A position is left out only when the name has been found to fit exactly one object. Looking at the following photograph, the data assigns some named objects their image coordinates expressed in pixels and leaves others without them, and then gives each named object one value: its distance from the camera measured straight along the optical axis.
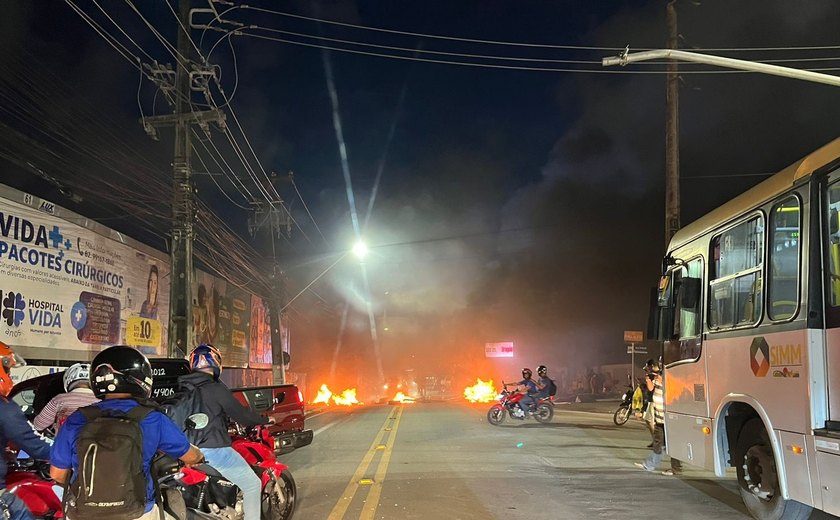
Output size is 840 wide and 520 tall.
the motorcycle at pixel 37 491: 4.23
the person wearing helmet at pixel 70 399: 5.12
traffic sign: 19.30
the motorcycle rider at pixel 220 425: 4.83
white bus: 4.94
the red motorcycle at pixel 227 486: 3.57
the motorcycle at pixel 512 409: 16.47
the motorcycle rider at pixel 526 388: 16.61
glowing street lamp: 22.47
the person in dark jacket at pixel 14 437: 3.70
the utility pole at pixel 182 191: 14.23
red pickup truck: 6.77
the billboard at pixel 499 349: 53.72
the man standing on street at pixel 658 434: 8.70
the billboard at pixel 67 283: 11.91
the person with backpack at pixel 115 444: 2.84
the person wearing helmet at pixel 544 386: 16.97
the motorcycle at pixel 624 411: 15.85
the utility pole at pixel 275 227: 26.12
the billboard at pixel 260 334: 31.27
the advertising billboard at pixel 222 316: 23.33
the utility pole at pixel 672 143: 13.81
